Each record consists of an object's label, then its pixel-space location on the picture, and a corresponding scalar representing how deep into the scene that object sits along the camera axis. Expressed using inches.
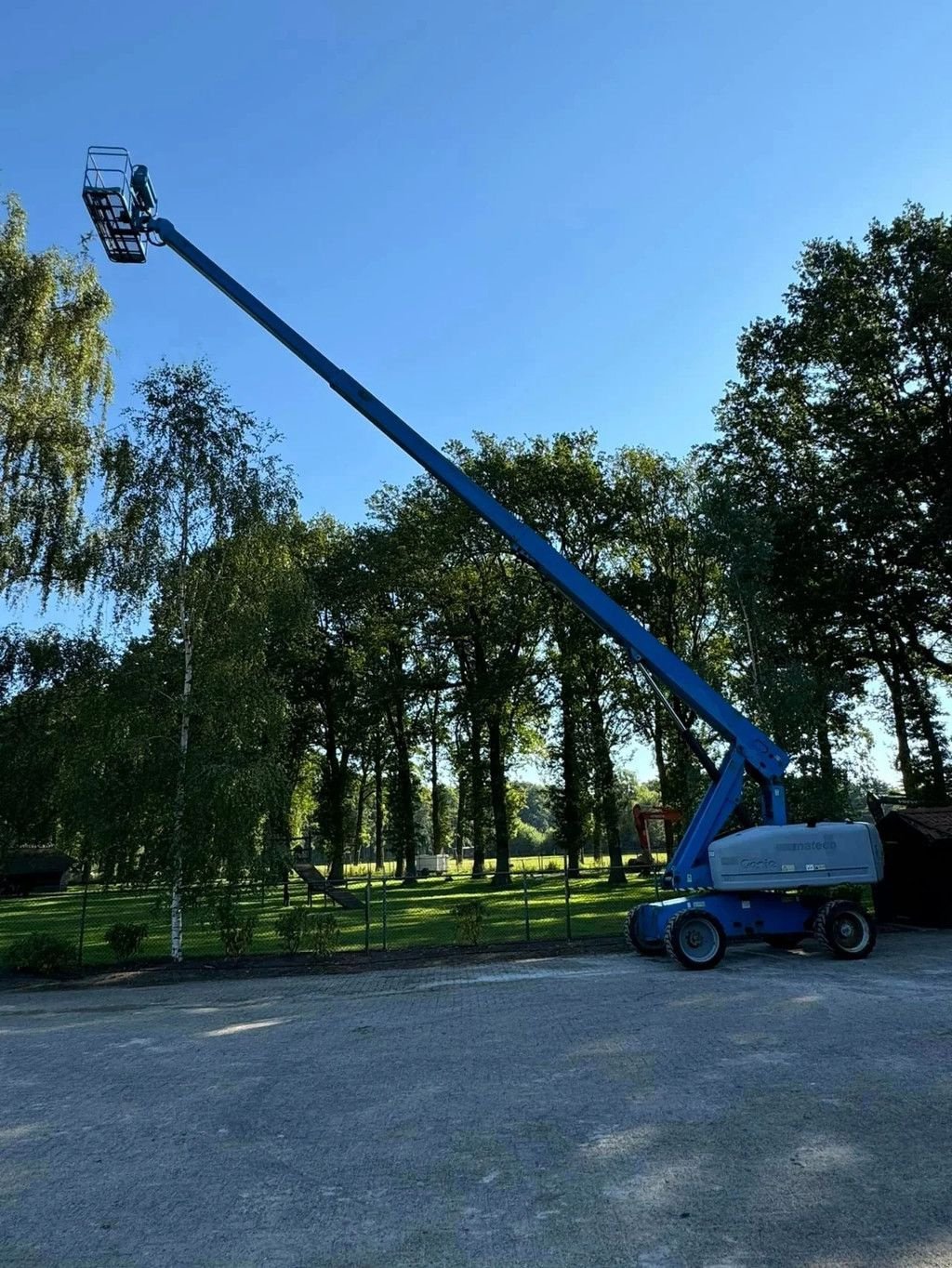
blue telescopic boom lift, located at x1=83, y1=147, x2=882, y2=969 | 520.4
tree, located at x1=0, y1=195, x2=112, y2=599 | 776.9
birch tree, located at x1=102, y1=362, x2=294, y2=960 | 668.7
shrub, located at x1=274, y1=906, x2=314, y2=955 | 650.8
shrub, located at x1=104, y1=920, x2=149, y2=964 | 639.8
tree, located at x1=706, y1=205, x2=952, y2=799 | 971.9
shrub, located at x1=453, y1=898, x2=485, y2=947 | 655.8
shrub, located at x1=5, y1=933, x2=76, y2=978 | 596.1
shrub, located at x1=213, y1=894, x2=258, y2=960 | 629.3
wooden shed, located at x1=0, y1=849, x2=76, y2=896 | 1745.8
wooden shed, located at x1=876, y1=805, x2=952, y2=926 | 665.6
